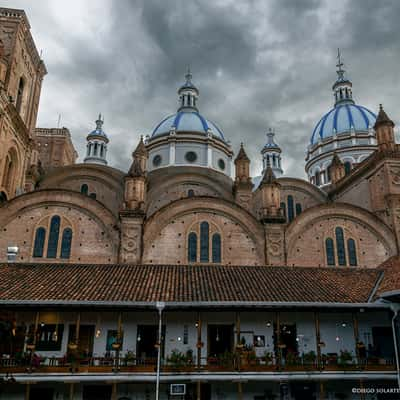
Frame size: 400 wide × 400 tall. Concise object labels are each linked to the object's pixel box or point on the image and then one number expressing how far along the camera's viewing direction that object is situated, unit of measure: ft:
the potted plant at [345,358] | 61.98
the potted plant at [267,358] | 60.64
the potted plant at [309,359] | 61.62
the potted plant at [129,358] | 58.94
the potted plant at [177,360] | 59.56
